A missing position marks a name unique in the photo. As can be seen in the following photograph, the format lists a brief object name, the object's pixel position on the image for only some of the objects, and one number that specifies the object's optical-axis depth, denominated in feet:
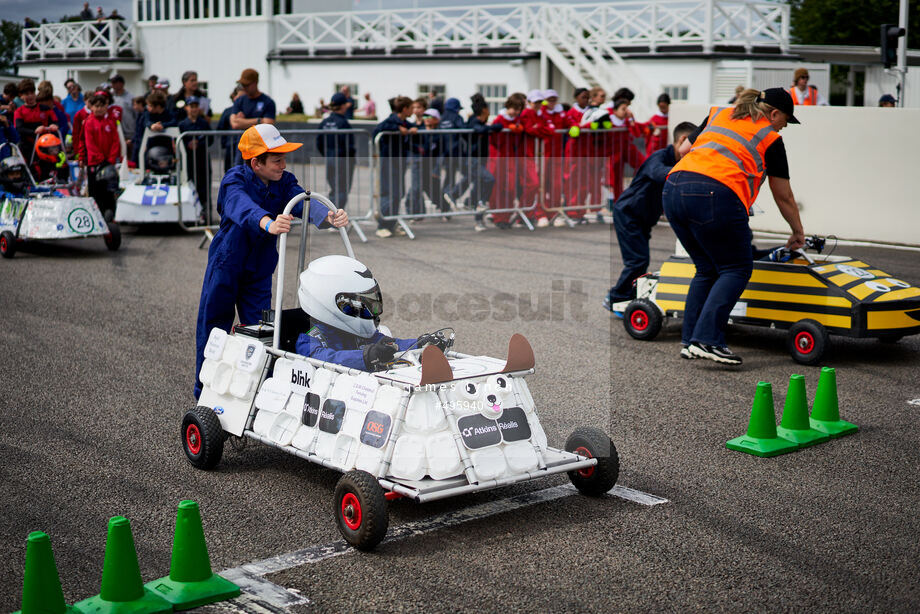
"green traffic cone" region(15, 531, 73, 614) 12.24
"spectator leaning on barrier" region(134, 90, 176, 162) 48.57
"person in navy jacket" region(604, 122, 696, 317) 30.89
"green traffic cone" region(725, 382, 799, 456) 19.69
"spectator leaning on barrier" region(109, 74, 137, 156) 58.39
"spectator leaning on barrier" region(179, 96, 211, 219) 49.03
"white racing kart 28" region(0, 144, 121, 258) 41.32
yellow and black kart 26.05
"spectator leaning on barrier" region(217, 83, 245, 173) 48.11
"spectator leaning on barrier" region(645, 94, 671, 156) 58.23
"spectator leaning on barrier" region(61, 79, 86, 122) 62.54
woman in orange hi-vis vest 24.97
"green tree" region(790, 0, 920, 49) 199.00
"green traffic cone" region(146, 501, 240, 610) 13.34
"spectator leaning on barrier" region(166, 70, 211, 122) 52.60
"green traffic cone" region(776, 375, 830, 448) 20.20
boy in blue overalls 20.08
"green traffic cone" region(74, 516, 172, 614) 12.75
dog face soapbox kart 15.30
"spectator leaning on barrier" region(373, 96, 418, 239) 49.52
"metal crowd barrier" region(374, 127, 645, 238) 50.29
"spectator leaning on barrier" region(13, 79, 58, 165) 50.83
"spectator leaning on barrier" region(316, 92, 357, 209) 49.96
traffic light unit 57.98
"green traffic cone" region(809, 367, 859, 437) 20.83
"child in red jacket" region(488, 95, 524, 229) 52.21
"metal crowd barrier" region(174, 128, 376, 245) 47.96
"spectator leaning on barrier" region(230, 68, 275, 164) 46.63
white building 100.12
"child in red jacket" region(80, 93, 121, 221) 47.42
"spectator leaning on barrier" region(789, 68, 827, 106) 57.88
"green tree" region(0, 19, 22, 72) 194.35
